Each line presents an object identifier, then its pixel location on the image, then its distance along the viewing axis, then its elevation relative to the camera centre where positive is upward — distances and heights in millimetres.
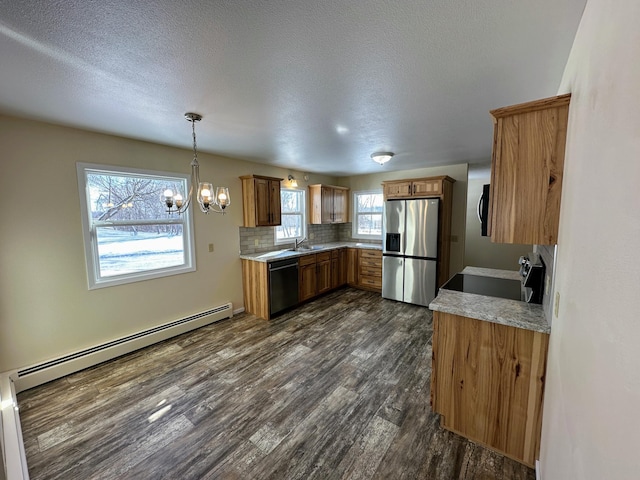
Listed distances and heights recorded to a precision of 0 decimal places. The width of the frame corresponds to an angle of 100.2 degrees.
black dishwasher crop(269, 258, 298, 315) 3980 -1055
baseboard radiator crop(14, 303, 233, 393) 2469 -1443
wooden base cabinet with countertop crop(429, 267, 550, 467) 1622 -1006
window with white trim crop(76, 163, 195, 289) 2812 -125
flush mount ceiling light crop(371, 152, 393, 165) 3718 +838
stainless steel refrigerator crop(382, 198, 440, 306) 4258 -560
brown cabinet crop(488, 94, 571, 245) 1385 +256
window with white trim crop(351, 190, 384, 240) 5707 +30
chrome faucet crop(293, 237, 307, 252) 5045 -513
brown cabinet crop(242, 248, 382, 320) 4035 -1043
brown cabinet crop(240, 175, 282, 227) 4086 +250
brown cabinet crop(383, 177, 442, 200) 4285 +476
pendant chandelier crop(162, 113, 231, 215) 2371 +199
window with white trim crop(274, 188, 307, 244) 5011 -13
